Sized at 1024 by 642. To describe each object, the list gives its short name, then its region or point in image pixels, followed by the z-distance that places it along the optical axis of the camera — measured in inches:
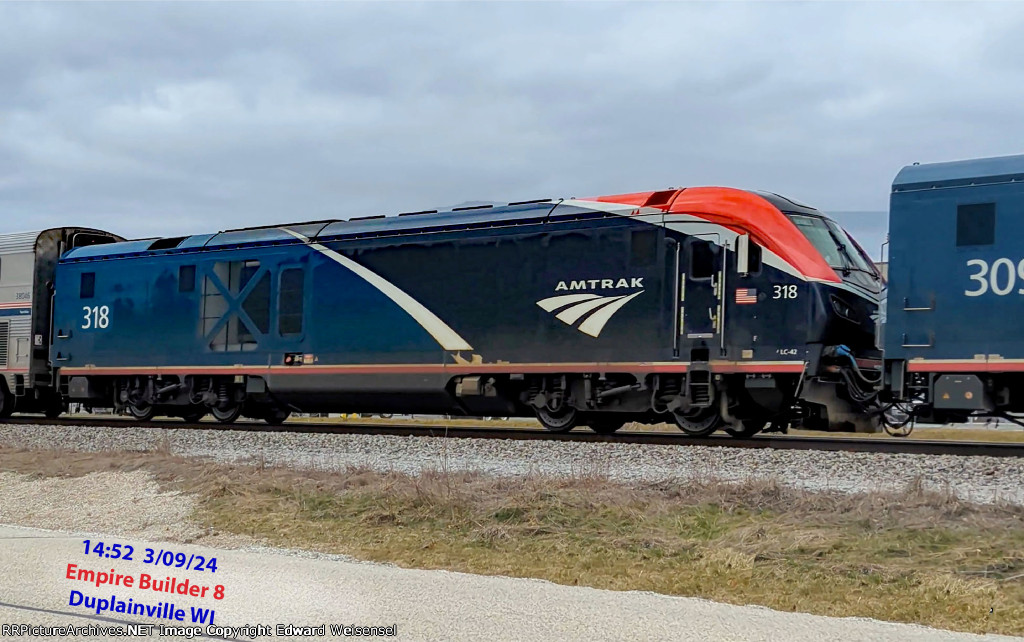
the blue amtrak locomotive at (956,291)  516.4
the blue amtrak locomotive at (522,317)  590.2
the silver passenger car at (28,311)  930.7
